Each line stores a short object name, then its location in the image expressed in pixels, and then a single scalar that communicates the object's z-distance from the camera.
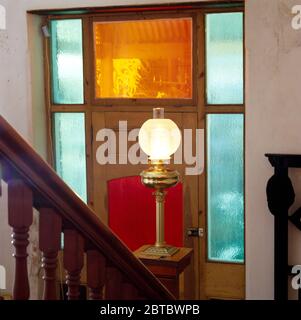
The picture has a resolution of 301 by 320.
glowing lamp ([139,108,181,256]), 2.68
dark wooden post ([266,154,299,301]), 3.98
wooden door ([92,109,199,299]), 4.45
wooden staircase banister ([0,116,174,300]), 1.31
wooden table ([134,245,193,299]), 2.57
